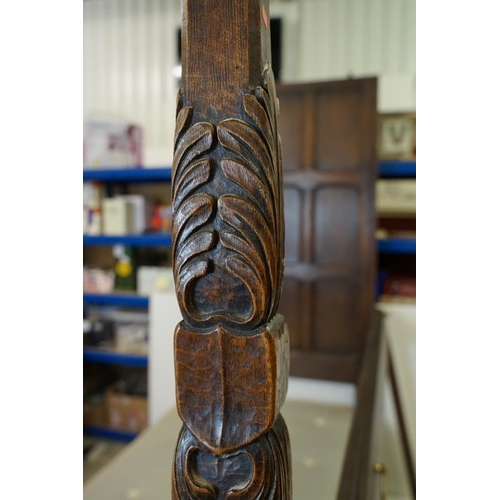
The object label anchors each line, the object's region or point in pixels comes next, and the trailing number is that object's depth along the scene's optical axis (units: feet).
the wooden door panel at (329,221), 7.75
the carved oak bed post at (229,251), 1.19
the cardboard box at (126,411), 11.06
